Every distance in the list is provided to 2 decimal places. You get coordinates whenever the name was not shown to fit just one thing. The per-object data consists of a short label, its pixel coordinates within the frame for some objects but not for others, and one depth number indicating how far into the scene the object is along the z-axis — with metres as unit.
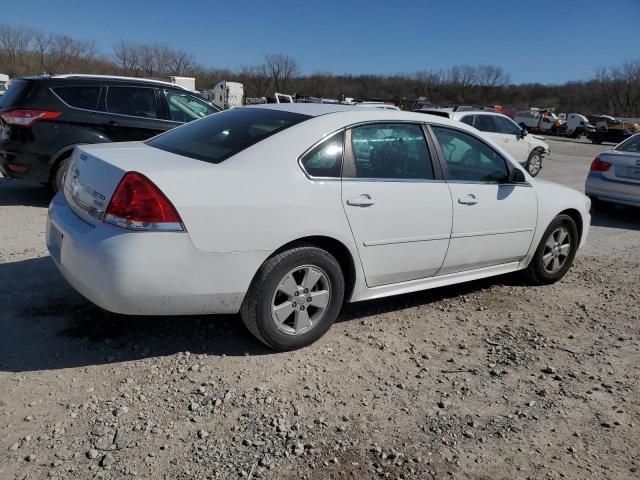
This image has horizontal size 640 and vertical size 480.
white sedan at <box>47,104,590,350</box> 2.96
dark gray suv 6.77
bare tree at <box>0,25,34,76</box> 67.43
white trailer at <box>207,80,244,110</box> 35.78
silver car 8.55
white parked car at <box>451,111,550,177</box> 13.27
